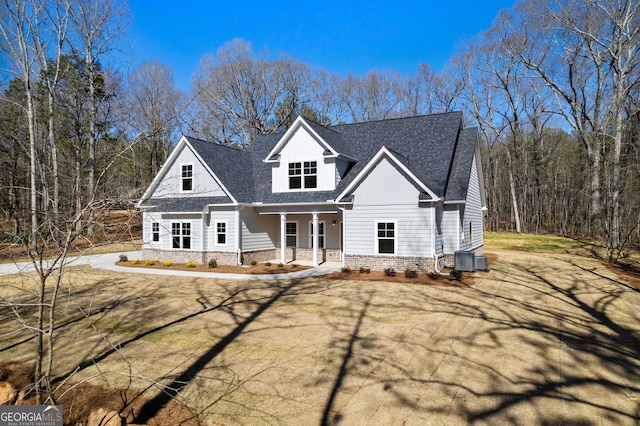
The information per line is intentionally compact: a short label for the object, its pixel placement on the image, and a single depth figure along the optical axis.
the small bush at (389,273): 15.16
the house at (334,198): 15.98
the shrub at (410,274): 14.75
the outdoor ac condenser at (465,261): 15.64
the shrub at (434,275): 14.45
